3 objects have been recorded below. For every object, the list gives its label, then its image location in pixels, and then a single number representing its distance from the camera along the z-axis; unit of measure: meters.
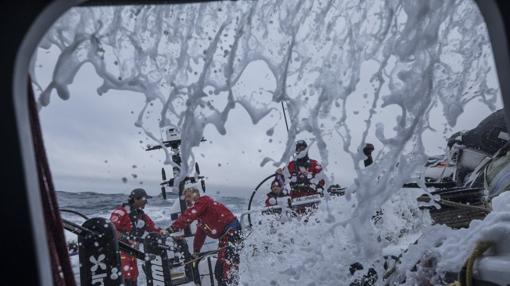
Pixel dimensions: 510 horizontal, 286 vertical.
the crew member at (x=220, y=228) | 7.22
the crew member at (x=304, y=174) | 7.00
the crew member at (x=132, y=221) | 7.25
